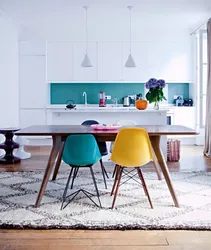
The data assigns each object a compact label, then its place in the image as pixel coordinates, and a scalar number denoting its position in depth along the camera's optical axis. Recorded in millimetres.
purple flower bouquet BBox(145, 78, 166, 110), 5680
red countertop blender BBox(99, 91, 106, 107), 8062
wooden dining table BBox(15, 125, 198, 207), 3506
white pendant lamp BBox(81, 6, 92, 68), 6008
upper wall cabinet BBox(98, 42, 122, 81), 7957
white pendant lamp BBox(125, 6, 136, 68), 6086
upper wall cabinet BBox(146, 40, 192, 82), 7930
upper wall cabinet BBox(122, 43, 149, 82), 7945
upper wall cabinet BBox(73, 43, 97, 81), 7953
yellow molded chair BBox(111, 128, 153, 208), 3396
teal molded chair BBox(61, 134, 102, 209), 3461
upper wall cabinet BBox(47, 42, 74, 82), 7938
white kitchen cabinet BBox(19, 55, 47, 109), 7816
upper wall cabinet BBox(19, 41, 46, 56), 7801
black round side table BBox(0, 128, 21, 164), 5656
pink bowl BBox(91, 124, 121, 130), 3824
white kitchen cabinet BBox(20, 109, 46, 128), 7887
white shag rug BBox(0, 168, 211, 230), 2959
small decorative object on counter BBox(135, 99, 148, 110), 5531
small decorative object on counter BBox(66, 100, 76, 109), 8372
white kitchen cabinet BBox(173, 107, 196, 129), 7863
